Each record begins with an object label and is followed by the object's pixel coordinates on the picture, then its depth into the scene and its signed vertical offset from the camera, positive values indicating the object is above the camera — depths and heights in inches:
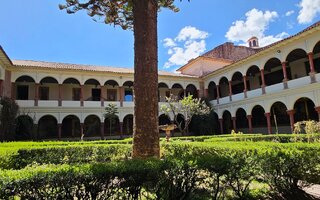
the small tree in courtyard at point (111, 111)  900.6 +86.1
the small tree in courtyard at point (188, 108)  850.1 +82.5
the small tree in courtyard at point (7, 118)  692.7 +63.8
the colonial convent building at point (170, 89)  751.1 +170.2
